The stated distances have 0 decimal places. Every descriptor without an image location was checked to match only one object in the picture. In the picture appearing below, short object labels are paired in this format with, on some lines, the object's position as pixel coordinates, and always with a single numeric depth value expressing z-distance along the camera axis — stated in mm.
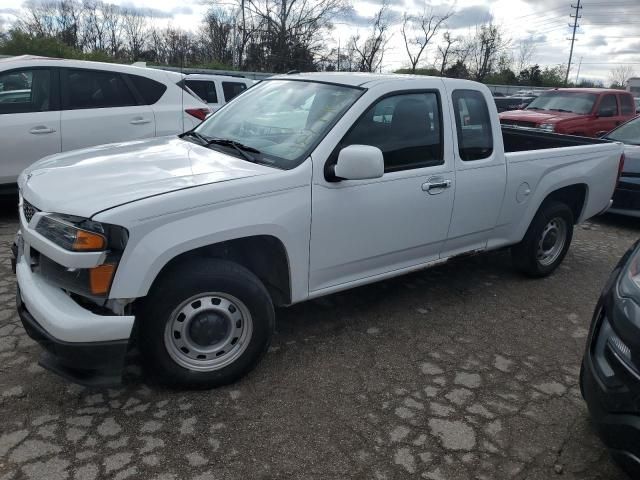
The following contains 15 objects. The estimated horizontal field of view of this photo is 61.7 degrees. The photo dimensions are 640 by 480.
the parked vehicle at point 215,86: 10391
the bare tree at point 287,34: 35969
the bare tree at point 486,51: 50781
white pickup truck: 2646
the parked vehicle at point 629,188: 7293
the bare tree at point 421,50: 43594
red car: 11383
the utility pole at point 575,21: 60125
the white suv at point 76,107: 5738
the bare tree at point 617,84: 63878
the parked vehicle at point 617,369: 2203
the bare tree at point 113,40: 41500
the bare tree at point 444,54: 44844
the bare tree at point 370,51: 39906
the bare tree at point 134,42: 42162
